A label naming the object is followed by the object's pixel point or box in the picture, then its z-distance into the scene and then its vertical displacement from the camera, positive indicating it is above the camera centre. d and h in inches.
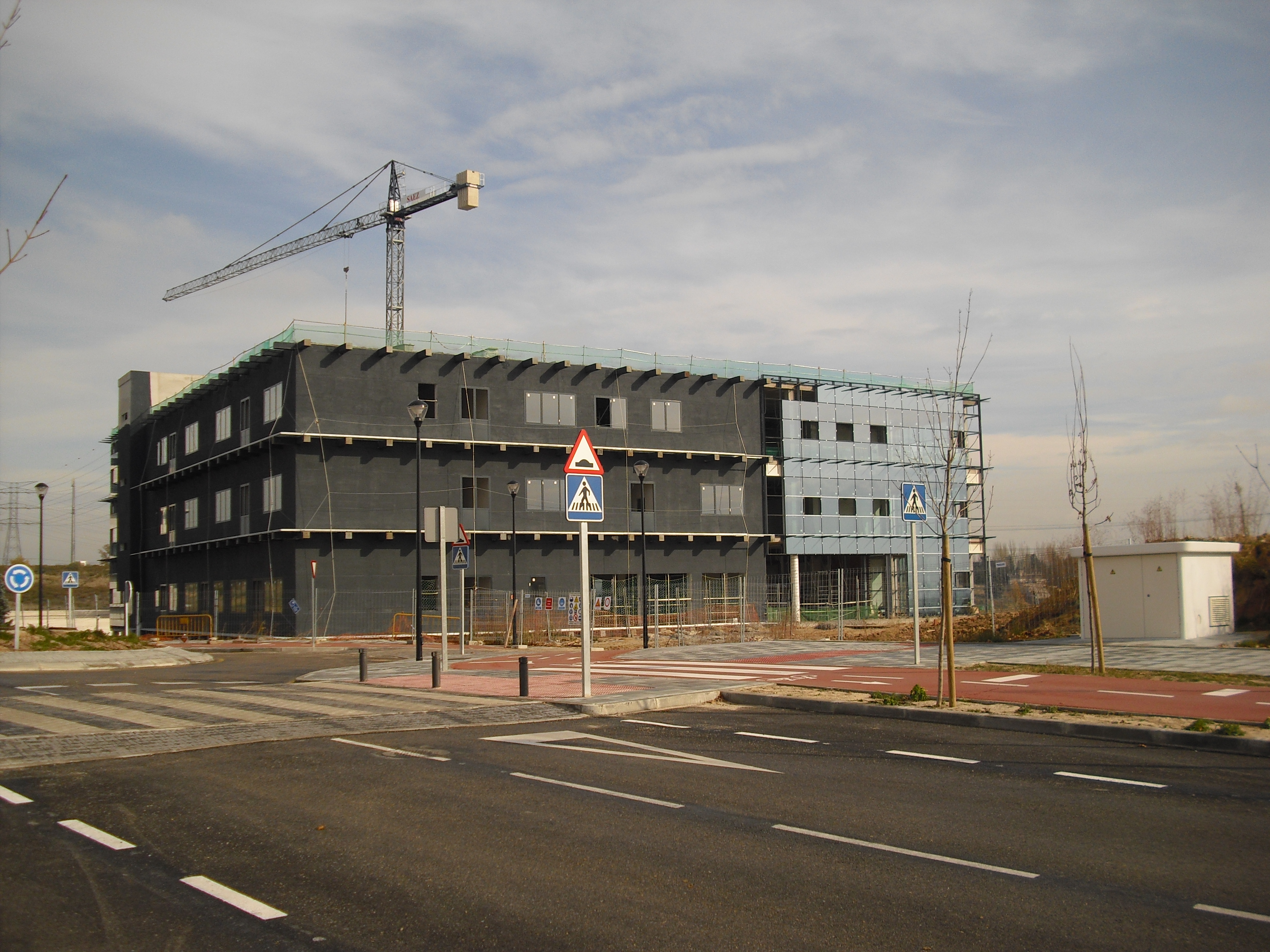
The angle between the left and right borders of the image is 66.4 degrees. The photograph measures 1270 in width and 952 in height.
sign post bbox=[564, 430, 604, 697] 559.5 +34.2
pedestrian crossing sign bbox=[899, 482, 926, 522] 727.1 +32.1
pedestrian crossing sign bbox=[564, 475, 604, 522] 560.4 +30.4
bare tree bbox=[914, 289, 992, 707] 513.3 +24.2
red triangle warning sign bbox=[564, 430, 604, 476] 564.1 +53.4
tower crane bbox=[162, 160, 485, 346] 3029.0 +1088.0
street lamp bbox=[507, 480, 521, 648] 1263.5 -62.9
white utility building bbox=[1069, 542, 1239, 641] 907.4 -49.3
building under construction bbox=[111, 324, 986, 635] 1701.5 +147.1
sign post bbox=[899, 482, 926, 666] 727.7 +28.2
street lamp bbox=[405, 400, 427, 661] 874.8 +24.3
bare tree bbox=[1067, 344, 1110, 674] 615.5 -5.9
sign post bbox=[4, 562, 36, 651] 897.5 -14.9
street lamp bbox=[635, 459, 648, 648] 1046.7 -3.0
